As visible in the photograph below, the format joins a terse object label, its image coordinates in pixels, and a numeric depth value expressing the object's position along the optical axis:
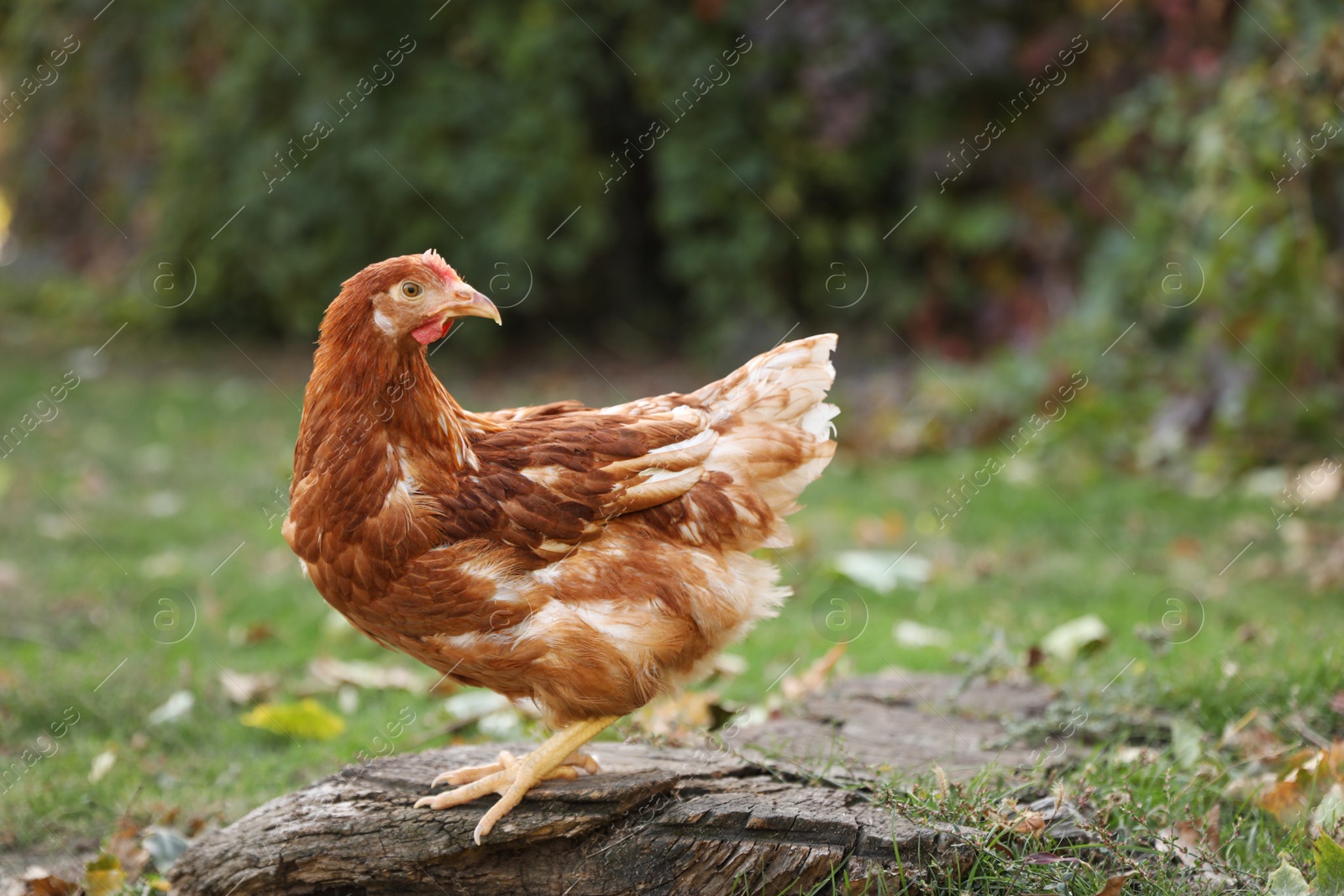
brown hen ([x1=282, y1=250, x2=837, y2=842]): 3.01
